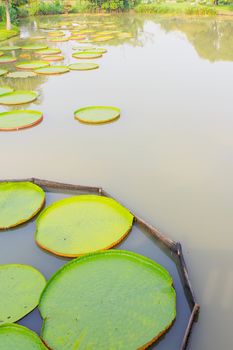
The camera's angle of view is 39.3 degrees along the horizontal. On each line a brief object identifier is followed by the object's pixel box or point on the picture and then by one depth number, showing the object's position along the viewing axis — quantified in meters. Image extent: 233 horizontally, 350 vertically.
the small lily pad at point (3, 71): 8.21
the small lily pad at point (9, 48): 11.18
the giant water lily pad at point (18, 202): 3.03
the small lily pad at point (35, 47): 11.13
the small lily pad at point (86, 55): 9.82
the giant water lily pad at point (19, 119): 5.09
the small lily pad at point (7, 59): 9.52
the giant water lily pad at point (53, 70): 8.16
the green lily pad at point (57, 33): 13.90
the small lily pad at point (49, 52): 10.33
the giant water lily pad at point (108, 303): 1.96
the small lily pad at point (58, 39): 12.64
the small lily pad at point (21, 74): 8.02
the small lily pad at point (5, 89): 6.69
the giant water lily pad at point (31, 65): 8.73
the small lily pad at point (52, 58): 9.48
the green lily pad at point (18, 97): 6.12
